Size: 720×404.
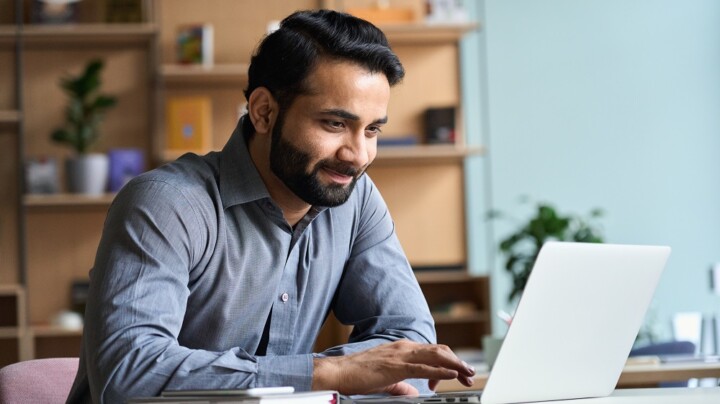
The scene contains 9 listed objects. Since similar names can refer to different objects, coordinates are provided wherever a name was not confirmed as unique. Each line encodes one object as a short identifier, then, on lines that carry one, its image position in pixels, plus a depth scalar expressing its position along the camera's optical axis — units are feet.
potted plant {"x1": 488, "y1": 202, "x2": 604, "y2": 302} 14.49
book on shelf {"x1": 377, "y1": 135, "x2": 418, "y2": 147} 16.37
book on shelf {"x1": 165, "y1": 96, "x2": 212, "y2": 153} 16.29
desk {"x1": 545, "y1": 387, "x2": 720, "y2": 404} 4.46
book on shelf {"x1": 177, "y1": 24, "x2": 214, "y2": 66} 16.42
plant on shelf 15.97
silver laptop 4.32
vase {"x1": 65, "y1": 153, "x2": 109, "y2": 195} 16.03
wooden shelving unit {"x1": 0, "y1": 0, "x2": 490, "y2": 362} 16.44
